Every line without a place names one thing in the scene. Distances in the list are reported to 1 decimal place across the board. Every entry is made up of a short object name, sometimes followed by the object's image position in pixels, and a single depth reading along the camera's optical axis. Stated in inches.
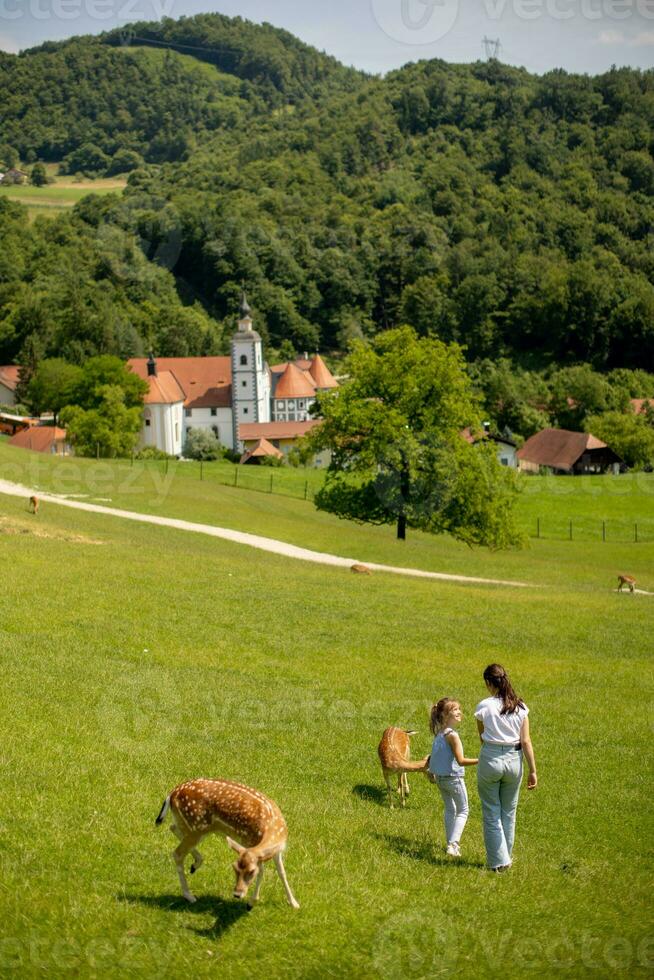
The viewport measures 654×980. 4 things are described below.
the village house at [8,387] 5097.4
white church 4443.9
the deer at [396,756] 500.1
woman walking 405.4
